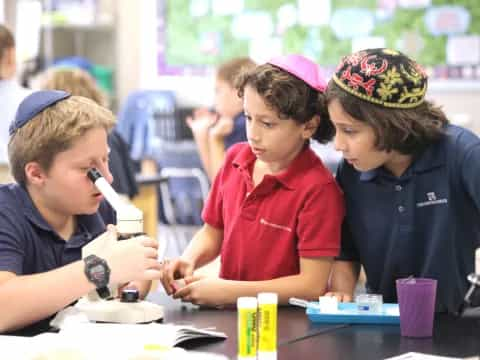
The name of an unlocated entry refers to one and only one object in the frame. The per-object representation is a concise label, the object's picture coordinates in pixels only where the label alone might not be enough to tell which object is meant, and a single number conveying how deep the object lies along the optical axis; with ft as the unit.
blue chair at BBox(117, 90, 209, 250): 19.25
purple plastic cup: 8.01
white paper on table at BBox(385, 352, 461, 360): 7.53
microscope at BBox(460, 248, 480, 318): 7.26
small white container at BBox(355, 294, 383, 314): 8.40
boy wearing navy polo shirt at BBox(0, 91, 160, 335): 8.61
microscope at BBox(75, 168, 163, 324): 8.29
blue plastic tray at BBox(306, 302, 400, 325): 8.31
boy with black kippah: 8.66
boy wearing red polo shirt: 8.99
